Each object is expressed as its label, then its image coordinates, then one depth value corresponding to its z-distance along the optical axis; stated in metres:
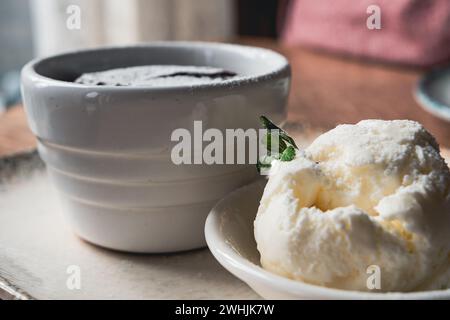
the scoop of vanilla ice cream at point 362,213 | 0.30
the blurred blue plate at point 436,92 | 0.49
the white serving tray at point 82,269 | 0.33
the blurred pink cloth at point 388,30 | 0.70
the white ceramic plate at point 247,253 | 0.29
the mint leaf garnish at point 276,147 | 0.32
